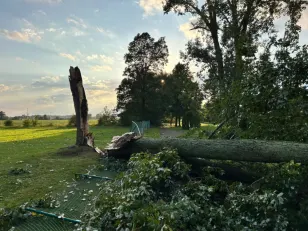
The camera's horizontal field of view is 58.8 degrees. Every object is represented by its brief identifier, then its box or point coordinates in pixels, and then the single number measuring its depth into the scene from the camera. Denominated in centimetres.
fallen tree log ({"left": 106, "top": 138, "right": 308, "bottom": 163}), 349
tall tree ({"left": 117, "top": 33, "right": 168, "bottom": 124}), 2888
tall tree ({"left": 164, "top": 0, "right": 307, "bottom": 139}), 1192
